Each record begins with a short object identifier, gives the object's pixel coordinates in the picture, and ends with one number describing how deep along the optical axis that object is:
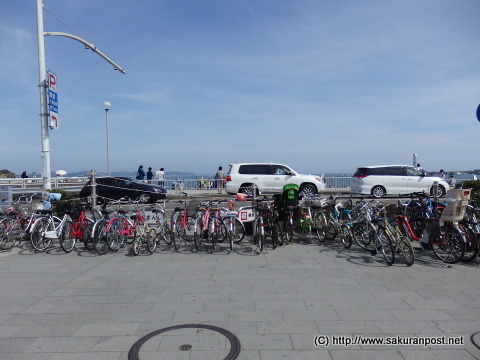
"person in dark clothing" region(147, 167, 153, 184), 22.86
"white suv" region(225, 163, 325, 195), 16.73
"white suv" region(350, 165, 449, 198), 17.27
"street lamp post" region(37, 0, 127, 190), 10.54
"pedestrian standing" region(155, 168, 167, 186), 22.11
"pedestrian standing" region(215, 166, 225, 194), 20.39
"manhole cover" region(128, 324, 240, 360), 3.34
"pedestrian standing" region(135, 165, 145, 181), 21.41
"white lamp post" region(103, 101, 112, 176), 19.66
